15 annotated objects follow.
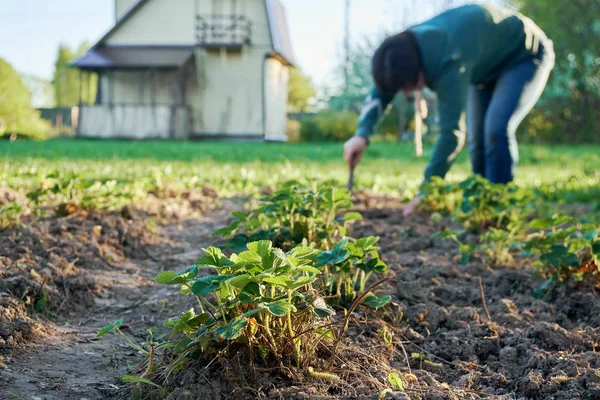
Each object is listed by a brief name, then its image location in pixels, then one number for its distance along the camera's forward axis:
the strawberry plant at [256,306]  1.40
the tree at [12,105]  19.84
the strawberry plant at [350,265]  1.83
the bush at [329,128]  20.02
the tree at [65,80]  37.68
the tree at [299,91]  31.58
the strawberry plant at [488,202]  3.38
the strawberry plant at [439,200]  4.05
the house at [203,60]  20.75
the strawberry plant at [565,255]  2.46
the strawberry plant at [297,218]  2.49
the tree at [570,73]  18.45
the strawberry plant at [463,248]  2.92
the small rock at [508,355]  1.93
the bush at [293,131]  21.34
